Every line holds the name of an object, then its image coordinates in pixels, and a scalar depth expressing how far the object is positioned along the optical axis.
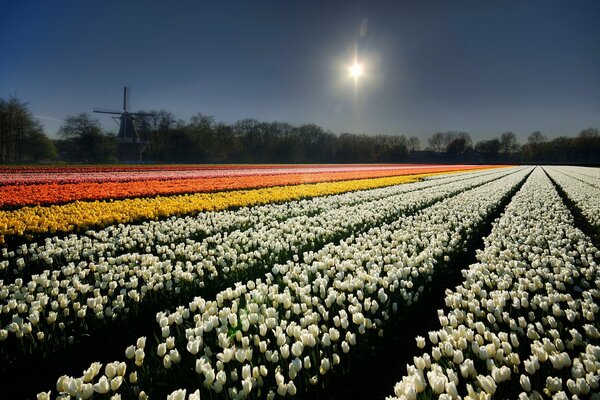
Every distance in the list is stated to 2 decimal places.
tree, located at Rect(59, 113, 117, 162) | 58.72
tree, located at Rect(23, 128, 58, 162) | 51.19
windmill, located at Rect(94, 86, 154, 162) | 61.56
